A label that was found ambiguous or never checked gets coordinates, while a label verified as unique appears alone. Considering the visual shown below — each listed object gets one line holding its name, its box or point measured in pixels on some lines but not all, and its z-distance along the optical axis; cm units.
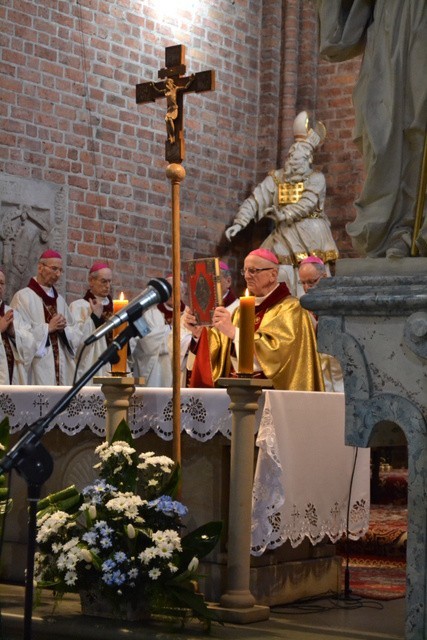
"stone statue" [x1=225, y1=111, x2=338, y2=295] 1126
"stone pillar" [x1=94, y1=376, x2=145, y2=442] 544
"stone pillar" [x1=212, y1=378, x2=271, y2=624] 512
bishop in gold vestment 615
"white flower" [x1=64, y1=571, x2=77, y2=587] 477
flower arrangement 478
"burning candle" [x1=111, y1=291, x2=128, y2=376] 532
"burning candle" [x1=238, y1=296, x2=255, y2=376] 516
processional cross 527
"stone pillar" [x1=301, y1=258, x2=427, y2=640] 431
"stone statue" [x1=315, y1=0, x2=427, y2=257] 461
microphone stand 323
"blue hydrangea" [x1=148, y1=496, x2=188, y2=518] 488
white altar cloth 527
